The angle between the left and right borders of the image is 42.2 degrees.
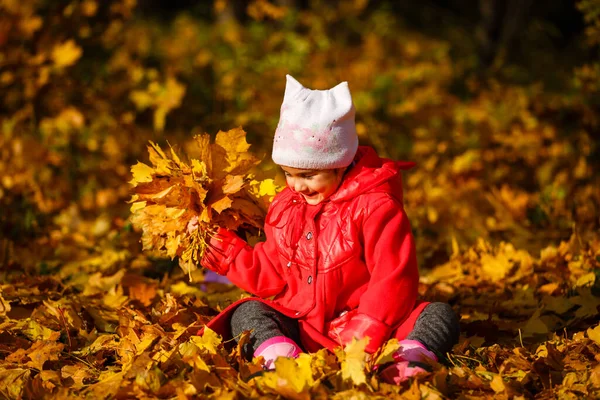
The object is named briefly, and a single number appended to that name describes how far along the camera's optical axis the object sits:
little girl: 2.62
